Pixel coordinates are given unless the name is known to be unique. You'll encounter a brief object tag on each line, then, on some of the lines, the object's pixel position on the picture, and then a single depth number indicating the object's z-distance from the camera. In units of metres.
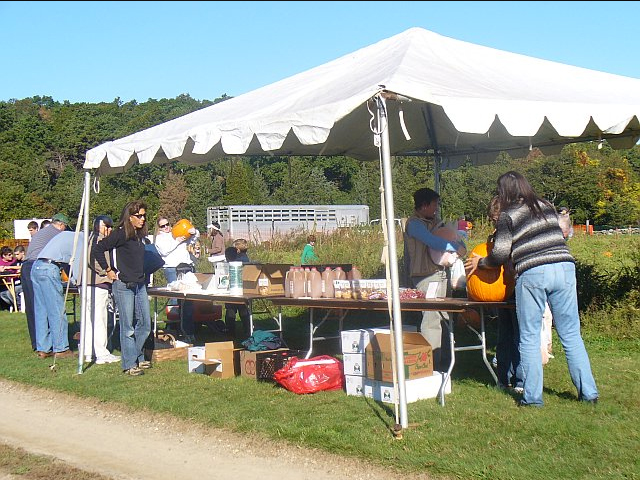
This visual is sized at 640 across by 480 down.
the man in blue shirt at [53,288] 9.92
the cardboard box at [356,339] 6.98
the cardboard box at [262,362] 8.07
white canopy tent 5.84
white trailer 38.97
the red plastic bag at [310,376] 7.32
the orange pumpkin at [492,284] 6.57
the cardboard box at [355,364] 7.00
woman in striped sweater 6.11
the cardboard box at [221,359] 8.42
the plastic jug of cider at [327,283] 7.84
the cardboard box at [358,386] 6.95
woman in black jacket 8.51
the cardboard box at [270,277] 8.81
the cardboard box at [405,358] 6.62
